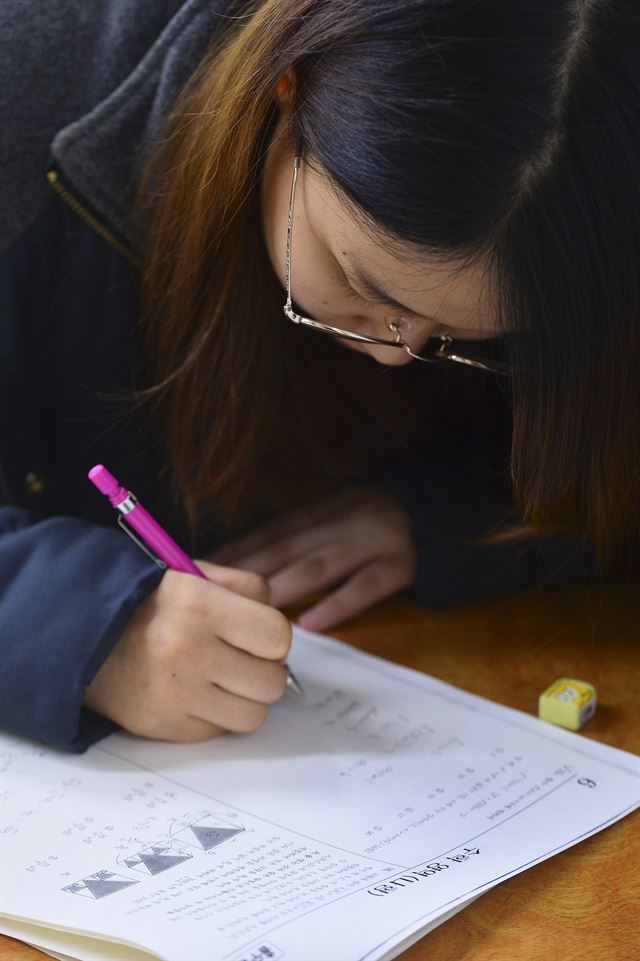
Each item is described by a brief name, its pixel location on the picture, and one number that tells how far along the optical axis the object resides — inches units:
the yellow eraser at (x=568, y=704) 46.5
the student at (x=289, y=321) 42.2
